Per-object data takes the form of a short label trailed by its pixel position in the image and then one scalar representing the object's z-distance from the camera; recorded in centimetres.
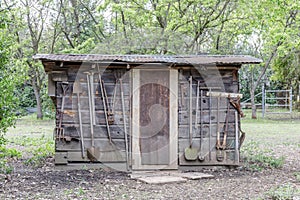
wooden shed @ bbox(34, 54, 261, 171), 728
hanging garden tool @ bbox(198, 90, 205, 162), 750
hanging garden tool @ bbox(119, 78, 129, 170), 733
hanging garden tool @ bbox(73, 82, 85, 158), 730
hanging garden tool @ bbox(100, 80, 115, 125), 732
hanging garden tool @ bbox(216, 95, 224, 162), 756
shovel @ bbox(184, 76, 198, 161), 746
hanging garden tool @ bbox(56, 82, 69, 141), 722
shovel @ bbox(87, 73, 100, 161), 728
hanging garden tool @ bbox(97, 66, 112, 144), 730
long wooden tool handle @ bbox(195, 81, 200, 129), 751
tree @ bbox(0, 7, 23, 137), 702
